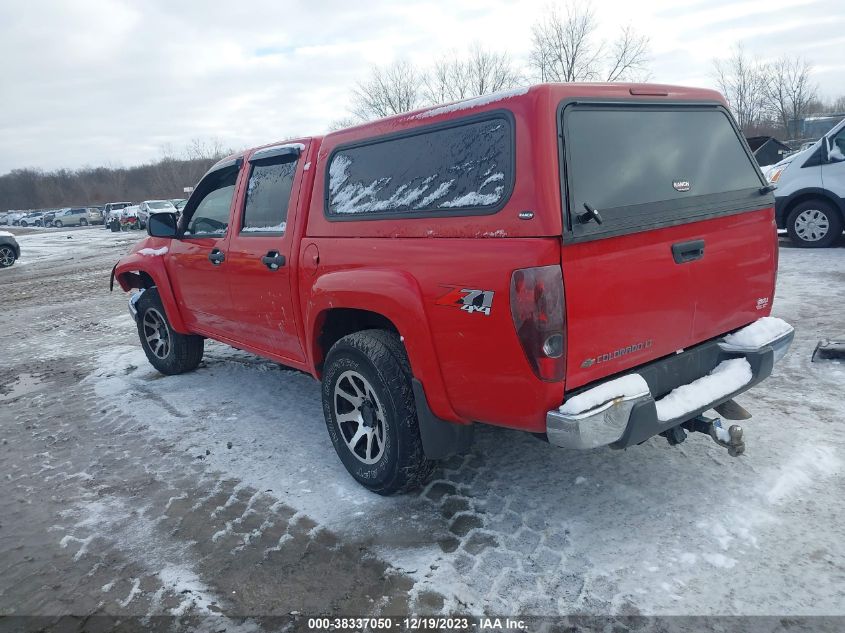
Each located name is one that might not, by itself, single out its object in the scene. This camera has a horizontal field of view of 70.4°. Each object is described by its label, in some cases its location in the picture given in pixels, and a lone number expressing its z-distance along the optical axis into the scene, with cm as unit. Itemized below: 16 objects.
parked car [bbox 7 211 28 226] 6432
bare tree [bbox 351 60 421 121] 4397
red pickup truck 245
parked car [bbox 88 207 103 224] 5044
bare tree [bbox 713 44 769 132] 5562
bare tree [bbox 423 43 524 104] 4072
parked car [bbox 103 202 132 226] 4556
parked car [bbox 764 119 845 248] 893
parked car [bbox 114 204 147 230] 3391
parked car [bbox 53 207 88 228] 5103
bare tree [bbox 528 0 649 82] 3888
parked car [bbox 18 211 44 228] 5949
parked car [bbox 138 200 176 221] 3192
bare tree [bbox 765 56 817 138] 5475
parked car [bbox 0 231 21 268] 1852
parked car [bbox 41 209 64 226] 5407
